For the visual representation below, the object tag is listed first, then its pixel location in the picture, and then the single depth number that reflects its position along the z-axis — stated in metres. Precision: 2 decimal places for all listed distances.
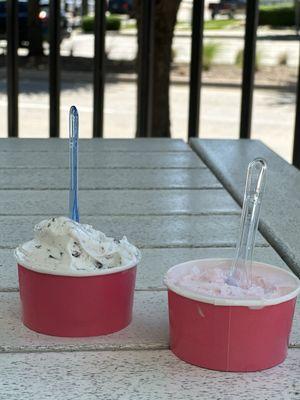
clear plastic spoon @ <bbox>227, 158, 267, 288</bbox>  0.88
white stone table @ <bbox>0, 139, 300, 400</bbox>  0.83
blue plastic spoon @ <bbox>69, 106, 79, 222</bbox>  1.00
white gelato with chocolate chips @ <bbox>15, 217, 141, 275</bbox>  0.90
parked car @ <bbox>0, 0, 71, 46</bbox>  4.41
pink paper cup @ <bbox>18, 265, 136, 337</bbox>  0.90
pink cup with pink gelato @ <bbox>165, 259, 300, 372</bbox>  0.83
